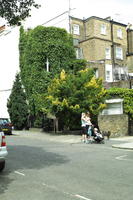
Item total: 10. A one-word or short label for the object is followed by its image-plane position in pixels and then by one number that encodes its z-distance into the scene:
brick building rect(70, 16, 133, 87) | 32.38
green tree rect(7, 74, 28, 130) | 28.78
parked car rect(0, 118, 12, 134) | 23.13
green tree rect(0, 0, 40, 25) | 9.31
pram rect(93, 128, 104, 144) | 15.73
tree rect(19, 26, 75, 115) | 26.36
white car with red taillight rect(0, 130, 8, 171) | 7.87
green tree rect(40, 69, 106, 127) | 19.77
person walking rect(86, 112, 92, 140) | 16.27
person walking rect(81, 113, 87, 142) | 16.28
